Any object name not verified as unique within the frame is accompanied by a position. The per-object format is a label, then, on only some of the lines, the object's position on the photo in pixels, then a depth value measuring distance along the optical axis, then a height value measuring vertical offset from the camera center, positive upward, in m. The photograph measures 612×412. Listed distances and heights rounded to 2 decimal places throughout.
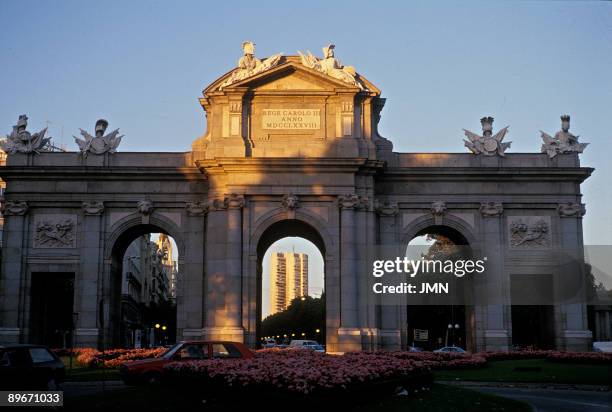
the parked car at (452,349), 56.72 -1.55
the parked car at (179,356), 28.28 -1.01
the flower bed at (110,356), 41.16 -1.43
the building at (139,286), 95.75 +5.68
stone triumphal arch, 46.41 +7.13
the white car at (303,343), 67.56 -1.34
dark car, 23.08 -1.17
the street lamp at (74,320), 43.30 +0.42
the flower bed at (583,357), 40.97 -1.52
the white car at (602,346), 50.01 -1.25
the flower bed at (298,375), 20.02 -1.24
